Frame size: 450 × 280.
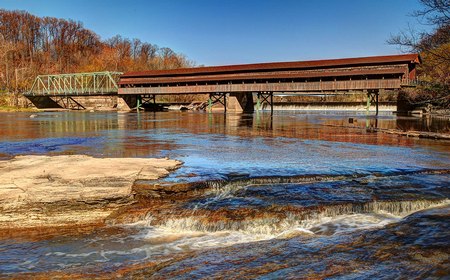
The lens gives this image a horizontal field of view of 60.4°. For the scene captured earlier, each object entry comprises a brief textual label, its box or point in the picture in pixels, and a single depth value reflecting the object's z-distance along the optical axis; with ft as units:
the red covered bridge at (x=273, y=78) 143.23
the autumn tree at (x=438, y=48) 52.21
